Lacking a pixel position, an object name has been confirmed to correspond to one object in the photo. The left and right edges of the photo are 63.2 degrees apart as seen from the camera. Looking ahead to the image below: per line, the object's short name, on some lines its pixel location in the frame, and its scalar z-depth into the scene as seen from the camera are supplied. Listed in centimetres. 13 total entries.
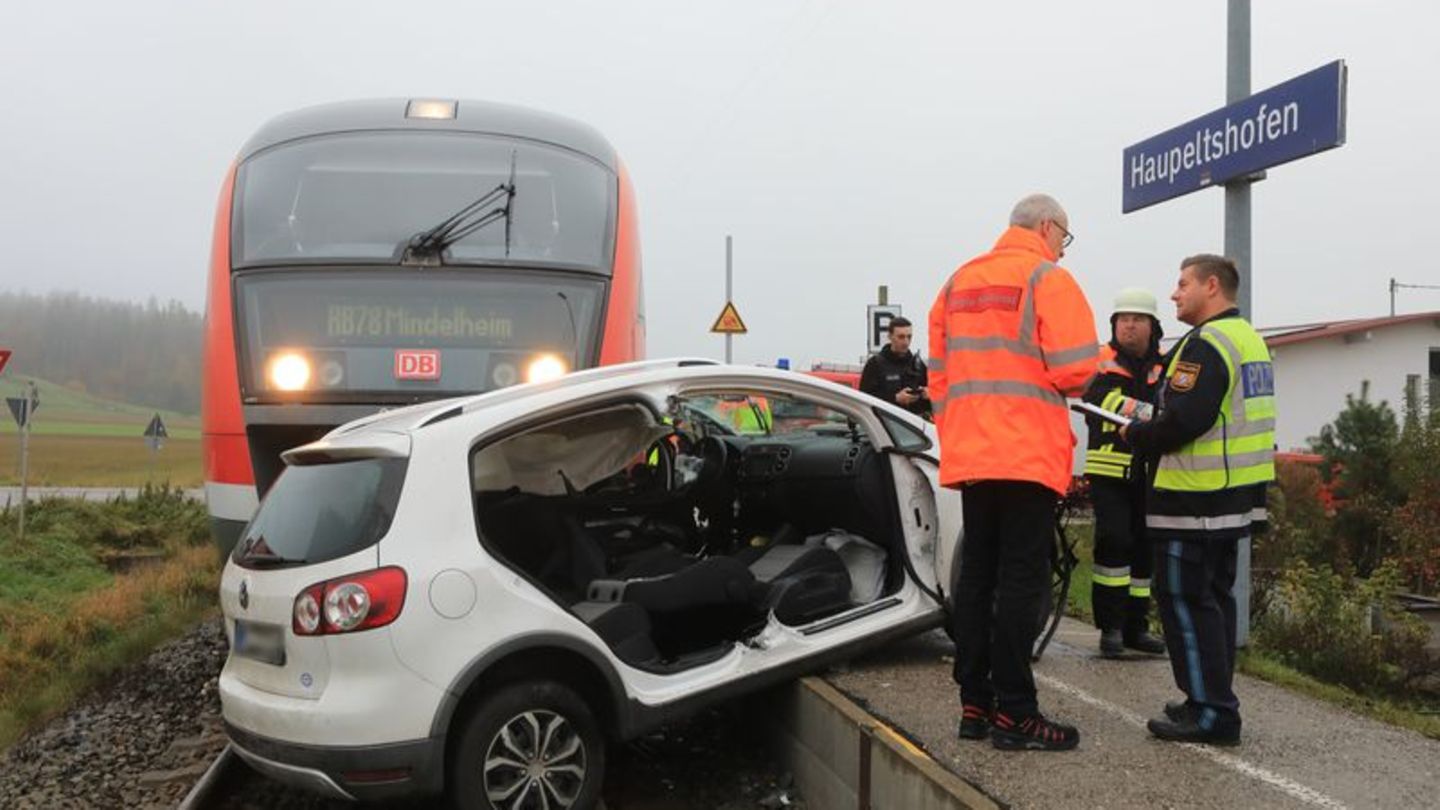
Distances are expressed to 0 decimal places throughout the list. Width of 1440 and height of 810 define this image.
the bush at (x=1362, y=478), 1085
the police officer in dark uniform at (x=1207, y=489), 414
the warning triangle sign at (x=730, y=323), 1820
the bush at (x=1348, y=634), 660
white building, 2789
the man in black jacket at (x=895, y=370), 866
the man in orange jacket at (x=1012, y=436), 410
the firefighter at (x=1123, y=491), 587
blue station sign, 542
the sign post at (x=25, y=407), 1811
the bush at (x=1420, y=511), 963
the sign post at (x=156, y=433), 2881
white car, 386
